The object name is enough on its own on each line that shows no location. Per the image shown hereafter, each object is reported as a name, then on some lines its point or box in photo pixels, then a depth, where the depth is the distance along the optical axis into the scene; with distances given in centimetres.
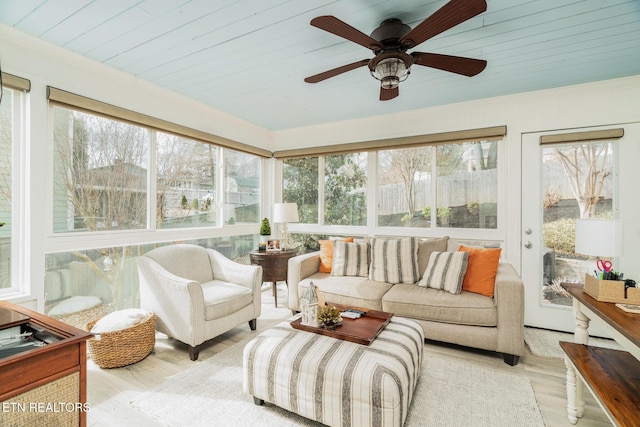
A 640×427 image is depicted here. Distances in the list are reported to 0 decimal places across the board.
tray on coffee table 186
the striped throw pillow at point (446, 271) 269
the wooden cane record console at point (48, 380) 98
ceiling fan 159
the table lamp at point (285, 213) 393
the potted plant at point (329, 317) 203
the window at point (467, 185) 336
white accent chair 239
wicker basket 220
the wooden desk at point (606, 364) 126
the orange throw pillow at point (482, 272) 260
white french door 296
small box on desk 162
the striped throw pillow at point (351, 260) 332
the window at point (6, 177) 217
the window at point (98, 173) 247
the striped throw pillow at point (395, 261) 304
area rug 172
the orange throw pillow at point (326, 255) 356
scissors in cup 172
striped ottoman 149
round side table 367
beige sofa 233
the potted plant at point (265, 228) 429
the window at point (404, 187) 370
